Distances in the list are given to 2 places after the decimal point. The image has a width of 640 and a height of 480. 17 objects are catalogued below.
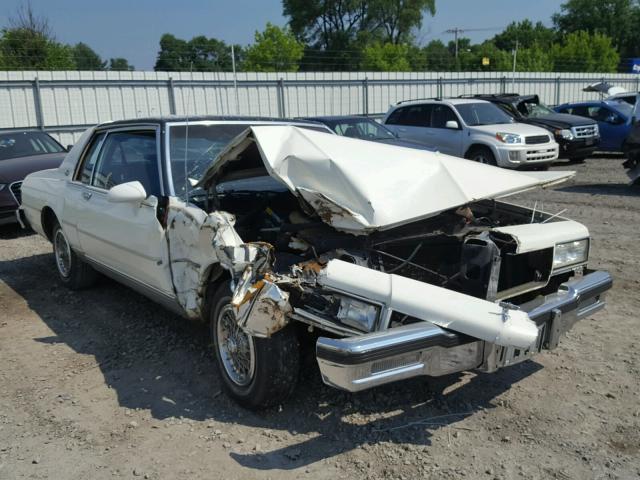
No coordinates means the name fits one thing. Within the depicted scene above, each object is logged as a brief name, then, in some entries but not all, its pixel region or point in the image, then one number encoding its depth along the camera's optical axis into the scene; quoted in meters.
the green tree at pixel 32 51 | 21.13
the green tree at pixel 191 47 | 23.41
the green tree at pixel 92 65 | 18.67
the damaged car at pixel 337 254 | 3.01
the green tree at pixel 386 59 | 39.94
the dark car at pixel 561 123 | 15.00
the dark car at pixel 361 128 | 12.18
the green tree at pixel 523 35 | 80.44
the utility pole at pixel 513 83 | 23.73
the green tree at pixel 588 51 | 43.10
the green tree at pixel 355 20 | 63.97
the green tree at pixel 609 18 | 72.44
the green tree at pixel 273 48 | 36.38
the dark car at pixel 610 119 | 15.80
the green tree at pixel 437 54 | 52.42
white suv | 12.94
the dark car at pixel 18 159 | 9.01
